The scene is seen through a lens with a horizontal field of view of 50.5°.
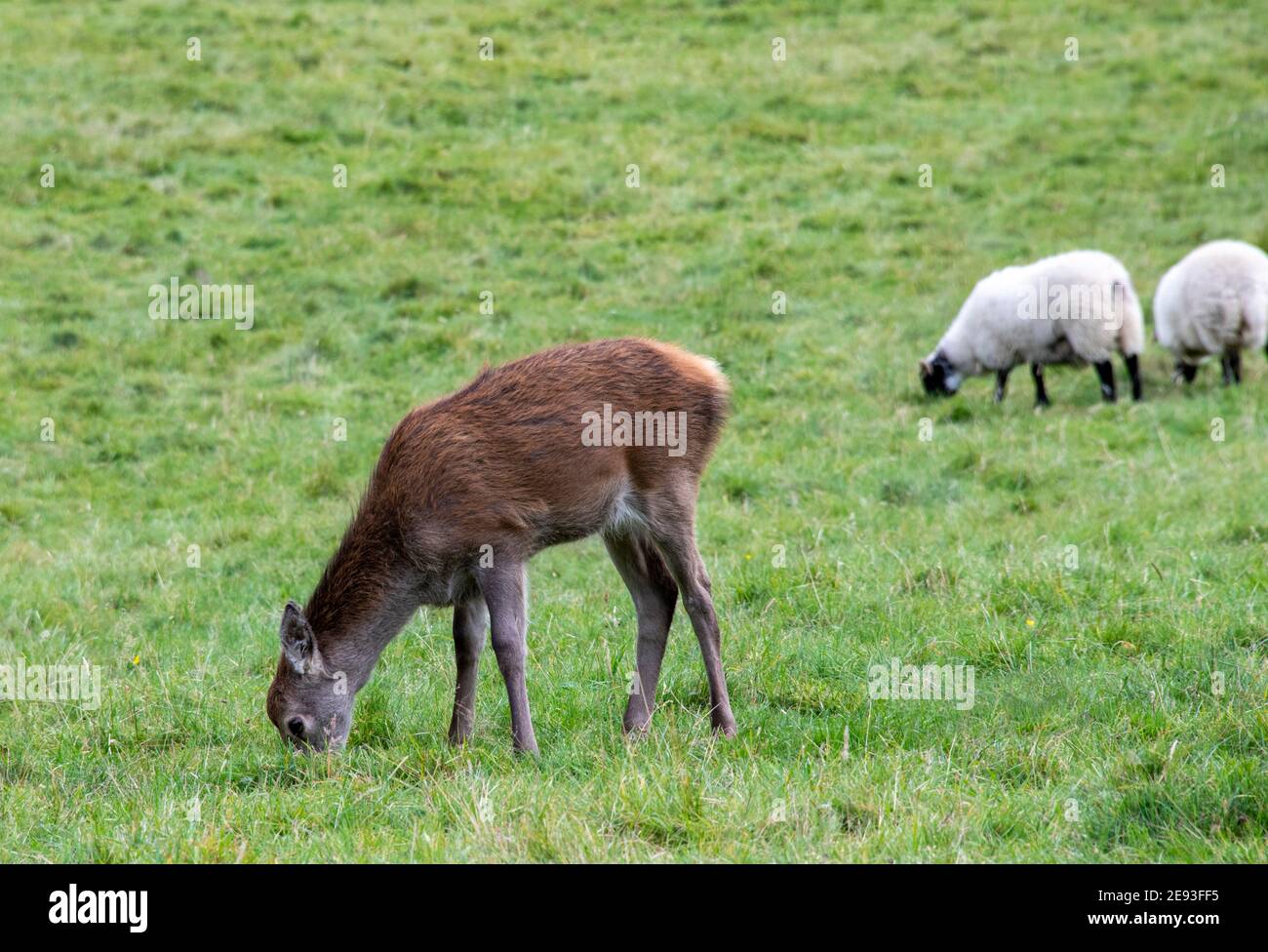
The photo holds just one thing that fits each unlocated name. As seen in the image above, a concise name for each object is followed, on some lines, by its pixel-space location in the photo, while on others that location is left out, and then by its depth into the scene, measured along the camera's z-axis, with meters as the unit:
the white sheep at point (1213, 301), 12.94
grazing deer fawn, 5.49
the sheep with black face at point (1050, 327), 12.92
